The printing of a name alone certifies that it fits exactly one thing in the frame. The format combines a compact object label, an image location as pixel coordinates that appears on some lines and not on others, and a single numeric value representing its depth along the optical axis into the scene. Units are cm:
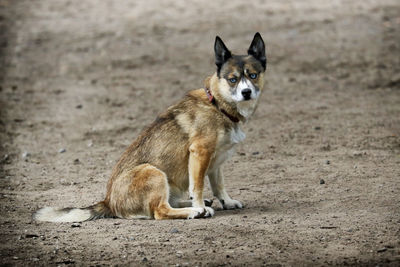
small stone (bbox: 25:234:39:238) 1250
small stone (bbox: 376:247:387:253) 1102
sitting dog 1351
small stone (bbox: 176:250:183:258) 1122
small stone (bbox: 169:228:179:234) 1238
